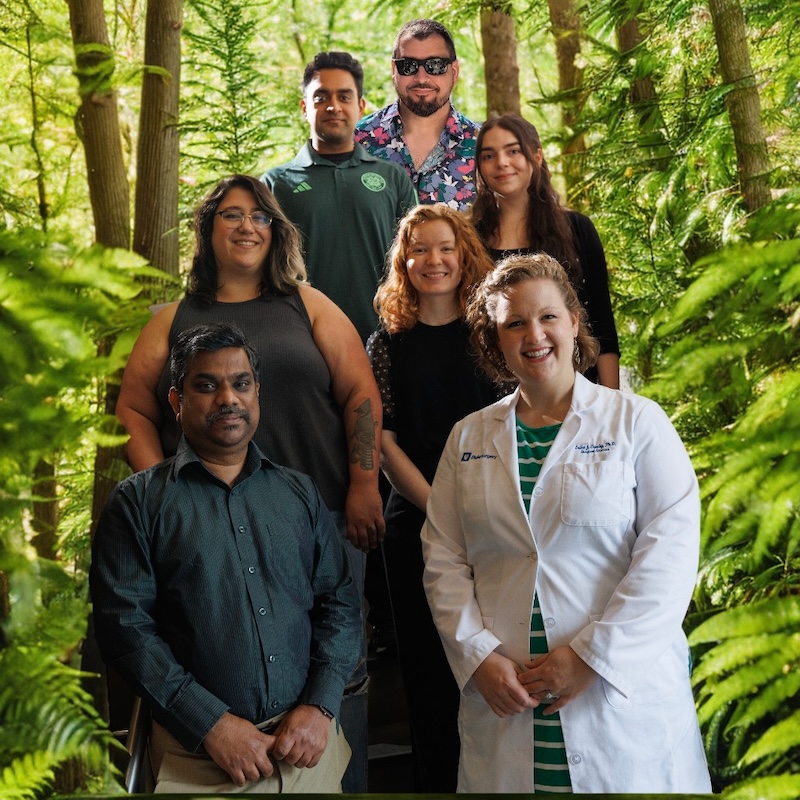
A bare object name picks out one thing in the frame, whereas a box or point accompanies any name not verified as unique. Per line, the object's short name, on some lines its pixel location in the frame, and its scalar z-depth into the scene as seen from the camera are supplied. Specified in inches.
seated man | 86.9
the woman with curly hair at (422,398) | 107.1
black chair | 92.5
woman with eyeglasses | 108.6
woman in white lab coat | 77.5
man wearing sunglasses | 145.0
